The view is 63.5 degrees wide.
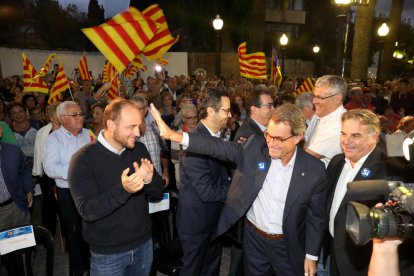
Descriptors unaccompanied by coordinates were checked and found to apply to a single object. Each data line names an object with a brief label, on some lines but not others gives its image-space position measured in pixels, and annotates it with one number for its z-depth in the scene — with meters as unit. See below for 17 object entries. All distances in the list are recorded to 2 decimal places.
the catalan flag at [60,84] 7.38
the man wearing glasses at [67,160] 4.20
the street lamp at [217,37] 12.21
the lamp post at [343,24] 10.23
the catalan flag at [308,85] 9.62
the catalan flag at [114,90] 6.98
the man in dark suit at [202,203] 3.55
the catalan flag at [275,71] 10.55
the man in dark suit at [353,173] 2.81
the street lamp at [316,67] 38.34
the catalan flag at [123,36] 4.30
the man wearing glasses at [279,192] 2.95
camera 1.48
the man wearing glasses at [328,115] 3.76
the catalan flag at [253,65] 9.75
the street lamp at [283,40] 17.05
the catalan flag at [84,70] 8.85
